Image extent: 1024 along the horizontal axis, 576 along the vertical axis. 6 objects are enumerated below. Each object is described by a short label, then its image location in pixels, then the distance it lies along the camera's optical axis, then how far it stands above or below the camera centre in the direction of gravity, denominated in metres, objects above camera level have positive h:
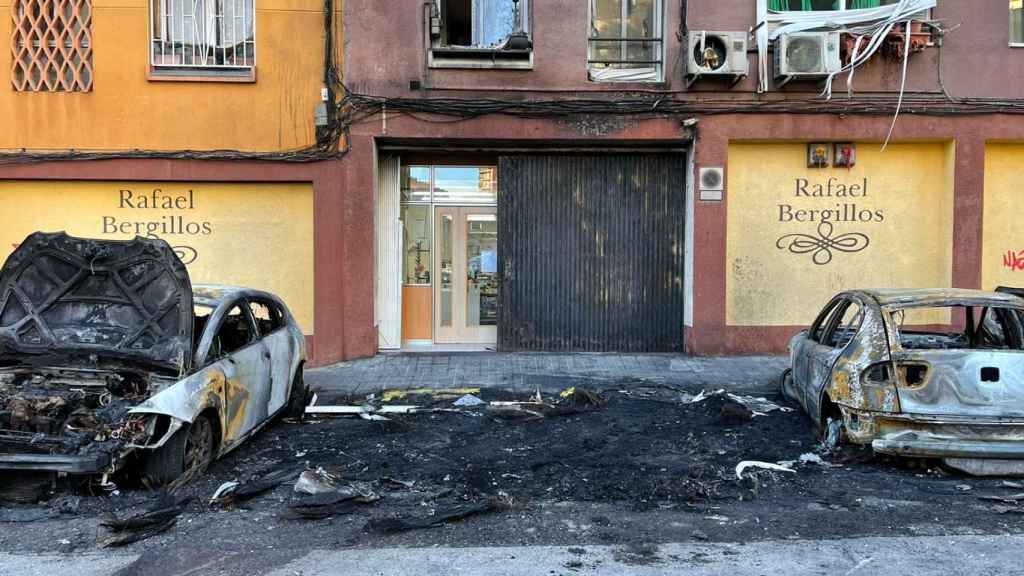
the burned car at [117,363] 5.07 -0.79
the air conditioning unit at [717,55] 10.45 +2.90
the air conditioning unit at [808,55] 10.42 +2.87
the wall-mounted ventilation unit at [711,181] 10.98 +1.16
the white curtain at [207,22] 10.86 +3.48
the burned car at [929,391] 5.53 -1.01
